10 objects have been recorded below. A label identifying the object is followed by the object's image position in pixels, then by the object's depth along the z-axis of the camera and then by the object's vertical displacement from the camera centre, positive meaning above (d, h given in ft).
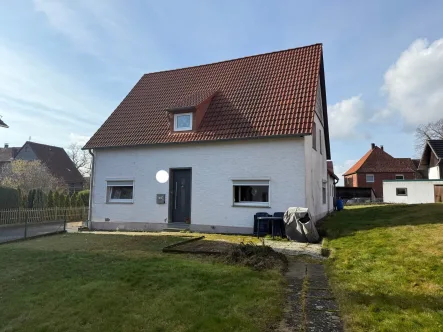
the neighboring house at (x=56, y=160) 135.54 +16.77
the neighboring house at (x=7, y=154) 145.63 +20.88
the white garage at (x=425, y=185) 107.34 +4.84
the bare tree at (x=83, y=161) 169.78 +19.43
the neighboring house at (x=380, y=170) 169.58 +15.42
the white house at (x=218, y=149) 39.58 +6.83
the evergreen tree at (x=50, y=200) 69.72 -0.77
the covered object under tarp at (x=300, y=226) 33.06 -3.08
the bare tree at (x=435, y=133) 159.22 +33.93
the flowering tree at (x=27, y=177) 93.20 +6.35
